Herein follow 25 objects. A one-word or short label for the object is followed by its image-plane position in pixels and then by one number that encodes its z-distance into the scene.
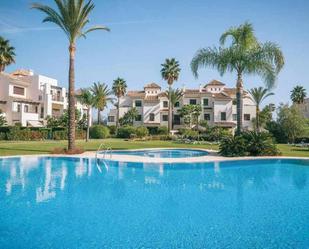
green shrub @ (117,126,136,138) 46.94
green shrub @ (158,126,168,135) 48.32
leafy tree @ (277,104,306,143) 37.19
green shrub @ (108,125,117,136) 52.56
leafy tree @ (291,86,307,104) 56.94
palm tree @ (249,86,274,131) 49.28
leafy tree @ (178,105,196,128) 48.88
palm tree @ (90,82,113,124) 47.09
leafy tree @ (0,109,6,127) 38.58
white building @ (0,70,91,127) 45.19
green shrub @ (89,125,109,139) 47.25
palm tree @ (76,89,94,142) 40.84
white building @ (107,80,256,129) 51.75
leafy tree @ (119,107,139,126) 53.85
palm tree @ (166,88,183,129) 51.34
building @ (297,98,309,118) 59.23
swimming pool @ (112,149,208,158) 22.88
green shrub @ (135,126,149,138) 46.03
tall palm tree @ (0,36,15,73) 41.69
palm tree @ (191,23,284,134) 20.25
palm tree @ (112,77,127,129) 55.81
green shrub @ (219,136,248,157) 19.92
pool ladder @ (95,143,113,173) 15.59
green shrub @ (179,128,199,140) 41.25
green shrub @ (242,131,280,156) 20.06
